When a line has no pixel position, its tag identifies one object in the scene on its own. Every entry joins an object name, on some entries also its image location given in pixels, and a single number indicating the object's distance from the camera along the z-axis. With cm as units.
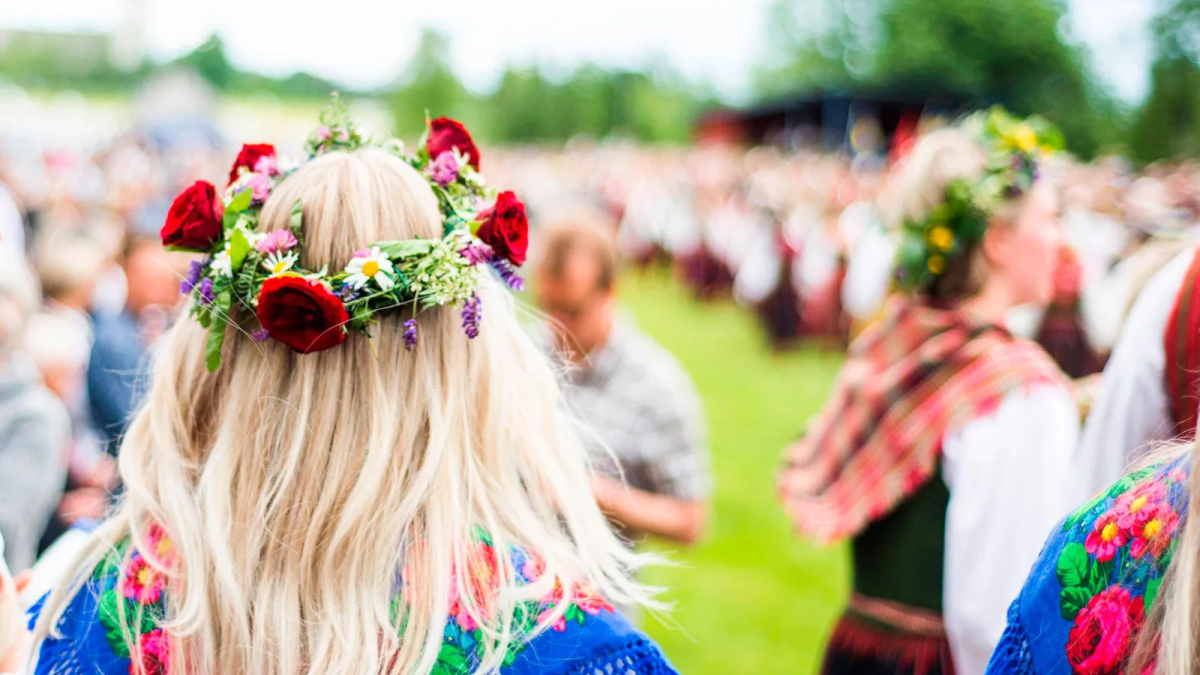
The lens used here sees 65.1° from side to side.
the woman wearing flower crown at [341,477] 132
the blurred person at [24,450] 233
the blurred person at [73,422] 342
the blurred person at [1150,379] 203
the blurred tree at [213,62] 5212
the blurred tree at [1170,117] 2409
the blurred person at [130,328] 386
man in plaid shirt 316
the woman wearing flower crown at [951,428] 234
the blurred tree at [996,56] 4175
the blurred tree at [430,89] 4722
